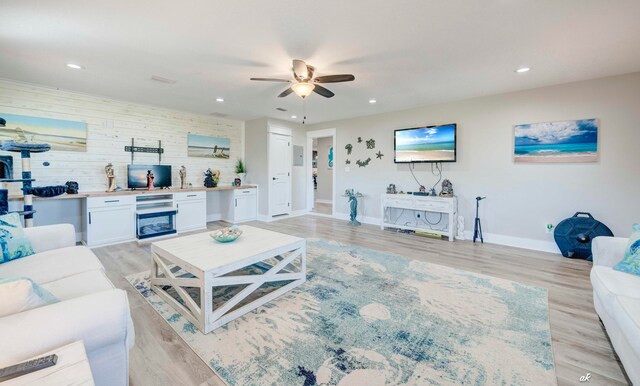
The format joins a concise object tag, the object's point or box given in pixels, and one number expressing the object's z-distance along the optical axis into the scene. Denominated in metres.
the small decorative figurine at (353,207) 5.98
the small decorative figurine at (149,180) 4.98
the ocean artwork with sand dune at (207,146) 5.79
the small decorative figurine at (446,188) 4.83
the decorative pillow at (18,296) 1.04
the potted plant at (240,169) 6.57
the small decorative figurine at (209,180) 5.76
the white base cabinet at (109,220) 4.09
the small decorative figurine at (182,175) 5.58
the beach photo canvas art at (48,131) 3.86
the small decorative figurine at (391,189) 5.50
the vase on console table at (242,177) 6.73
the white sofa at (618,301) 1.39
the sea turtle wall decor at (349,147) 6.34
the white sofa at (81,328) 0.94
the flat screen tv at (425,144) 4.75
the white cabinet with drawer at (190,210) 5.08
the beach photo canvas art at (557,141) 3.71
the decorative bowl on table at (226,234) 2.66
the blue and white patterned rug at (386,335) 1.61
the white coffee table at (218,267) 2.02
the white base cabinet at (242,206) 6.06
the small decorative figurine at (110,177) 4.53
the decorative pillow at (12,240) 2.02
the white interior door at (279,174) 6.33
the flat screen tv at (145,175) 4.82
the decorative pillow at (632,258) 1.89
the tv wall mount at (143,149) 4.93
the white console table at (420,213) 4.69
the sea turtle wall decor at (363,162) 6.06
